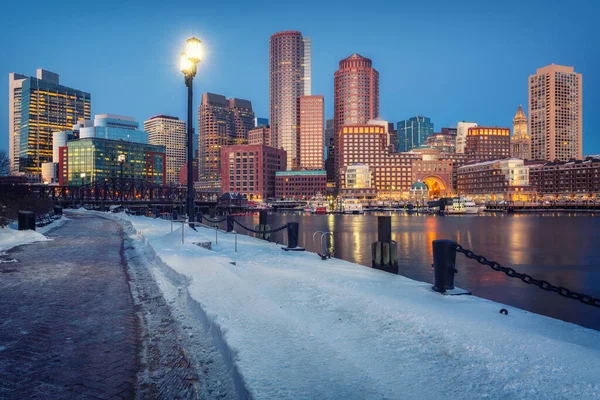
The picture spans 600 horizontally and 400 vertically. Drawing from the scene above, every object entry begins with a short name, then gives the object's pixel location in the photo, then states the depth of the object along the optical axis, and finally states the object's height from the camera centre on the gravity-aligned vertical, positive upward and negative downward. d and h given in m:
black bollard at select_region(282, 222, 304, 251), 19.35 -1.63
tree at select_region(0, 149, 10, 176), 56.53 +4.70
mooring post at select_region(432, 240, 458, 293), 10.33 -1.52
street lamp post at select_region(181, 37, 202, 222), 21.42 +6.30
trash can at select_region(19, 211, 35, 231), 26.02 -1.30
